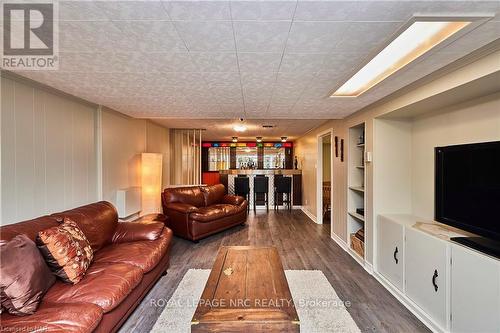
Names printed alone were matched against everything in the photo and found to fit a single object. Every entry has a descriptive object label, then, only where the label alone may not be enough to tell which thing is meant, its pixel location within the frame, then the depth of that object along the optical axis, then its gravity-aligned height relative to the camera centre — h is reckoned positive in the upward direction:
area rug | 1.97 -1.39
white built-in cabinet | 1.55 -0.96
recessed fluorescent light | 1.44 +0.88
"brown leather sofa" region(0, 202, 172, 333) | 1.42 -0.93
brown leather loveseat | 4.23 -0.91
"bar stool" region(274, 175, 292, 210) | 6.90 -0.61
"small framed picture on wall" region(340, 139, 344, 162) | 4.02 +0.26
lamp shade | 4.31 -0.35
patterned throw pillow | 1.78 -0.70
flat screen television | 1.67 -0.19
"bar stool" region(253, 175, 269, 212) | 6.85 -0.60
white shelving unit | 3.75 -0.19
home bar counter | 7.17 -0.44
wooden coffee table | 1.41 -0.96
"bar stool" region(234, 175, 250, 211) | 6.84 -0.60
